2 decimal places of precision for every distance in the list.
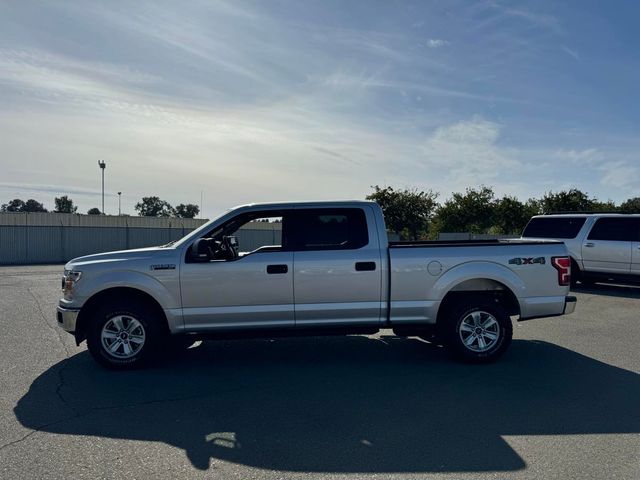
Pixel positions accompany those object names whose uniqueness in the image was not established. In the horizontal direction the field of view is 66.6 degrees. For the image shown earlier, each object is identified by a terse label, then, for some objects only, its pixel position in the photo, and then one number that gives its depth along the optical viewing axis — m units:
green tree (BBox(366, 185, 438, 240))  39.88
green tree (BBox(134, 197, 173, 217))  106.81
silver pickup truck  5.88
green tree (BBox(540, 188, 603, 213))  36.61
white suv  12.61
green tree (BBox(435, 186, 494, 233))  39.00
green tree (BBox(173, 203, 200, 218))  106.50
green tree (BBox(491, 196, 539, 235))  36.88
